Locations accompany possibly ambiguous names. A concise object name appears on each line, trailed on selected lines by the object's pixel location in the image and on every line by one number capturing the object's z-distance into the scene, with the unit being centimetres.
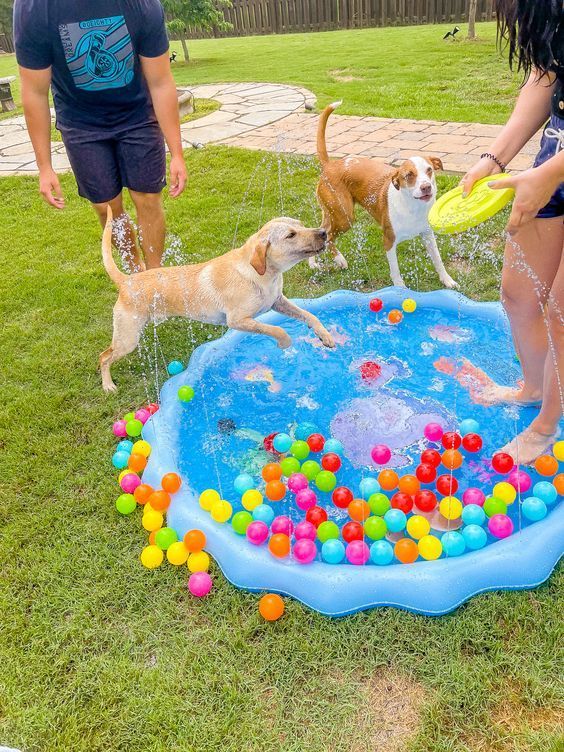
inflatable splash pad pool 256
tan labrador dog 379
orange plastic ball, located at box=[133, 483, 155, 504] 314
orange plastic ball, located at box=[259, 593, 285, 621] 251
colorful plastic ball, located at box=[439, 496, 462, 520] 282
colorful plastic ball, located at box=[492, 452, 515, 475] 304
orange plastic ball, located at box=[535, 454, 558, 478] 298
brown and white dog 439
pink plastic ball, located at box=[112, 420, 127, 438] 368
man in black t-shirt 348
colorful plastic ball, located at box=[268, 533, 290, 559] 268
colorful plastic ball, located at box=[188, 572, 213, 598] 267
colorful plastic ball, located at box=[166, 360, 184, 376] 421
